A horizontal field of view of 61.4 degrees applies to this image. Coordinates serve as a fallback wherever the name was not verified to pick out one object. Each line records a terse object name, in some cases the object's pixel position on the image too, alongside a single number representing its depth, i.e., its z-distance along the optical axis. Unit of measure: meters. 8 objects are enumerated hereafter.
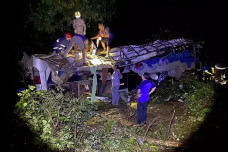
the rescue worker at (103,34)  10.08
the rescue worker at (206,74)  10.34
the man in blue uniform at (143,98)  6.36
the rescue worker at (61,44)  9.70
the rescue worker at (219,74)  9.73
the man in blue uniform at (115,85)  8.73
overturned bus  8.57
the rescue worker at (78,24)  8.86
